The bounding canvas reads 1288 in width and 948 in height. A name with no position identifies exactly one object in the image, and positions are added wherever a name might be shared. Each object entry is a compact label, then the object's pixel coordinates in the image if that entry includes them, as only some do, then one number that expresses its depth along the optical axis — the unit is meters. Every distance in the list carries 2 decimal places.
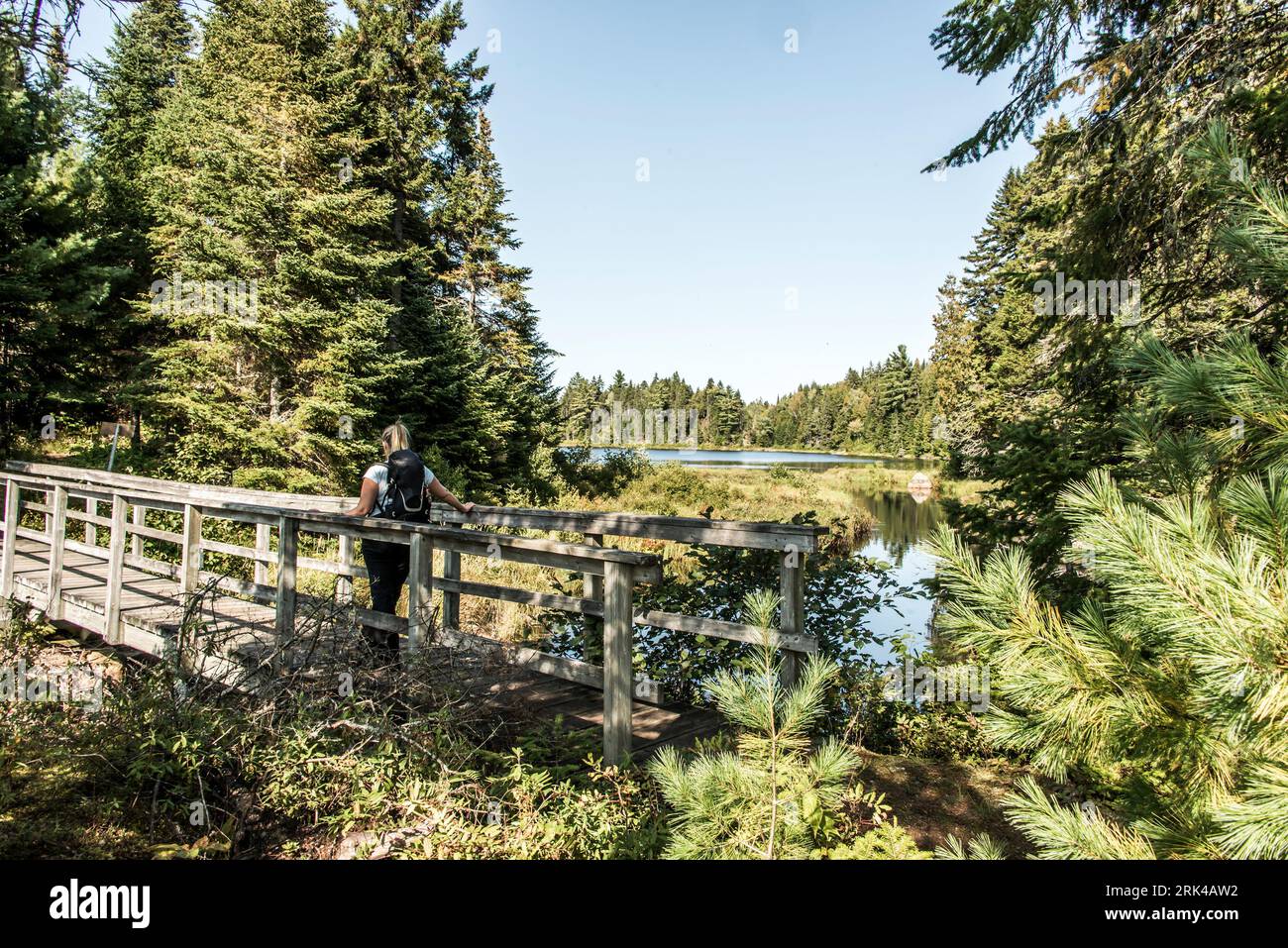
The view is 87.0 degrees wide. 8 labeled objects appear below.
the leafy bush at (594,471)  27.58
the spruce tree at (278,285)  15.94
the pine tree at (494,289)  22.97
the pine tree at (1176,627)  1.09
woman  5.07
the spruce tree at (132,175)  18.06
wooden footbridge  3.85
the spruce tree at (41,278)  12.82
